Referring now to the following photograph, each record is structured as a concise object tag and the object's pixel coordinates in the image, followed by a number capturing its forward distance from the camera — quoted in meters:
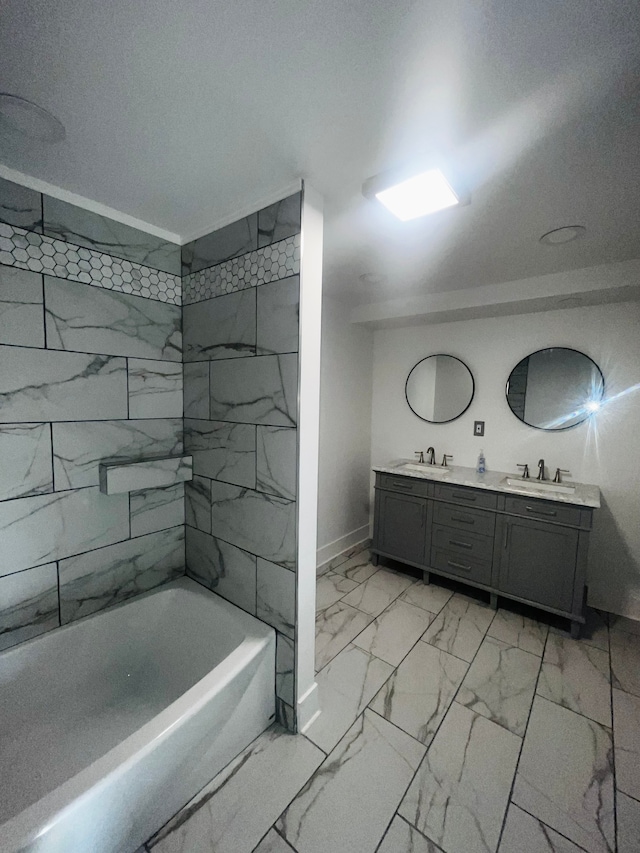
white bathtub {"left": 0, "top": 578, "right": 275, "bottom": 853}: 1.00
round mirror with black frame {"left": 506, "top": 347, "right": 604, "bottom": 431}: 2.53
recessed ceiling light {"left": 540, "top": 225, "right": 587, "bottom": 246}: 1.66
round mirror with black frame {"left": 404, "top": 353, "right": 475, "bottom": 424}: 3.06
